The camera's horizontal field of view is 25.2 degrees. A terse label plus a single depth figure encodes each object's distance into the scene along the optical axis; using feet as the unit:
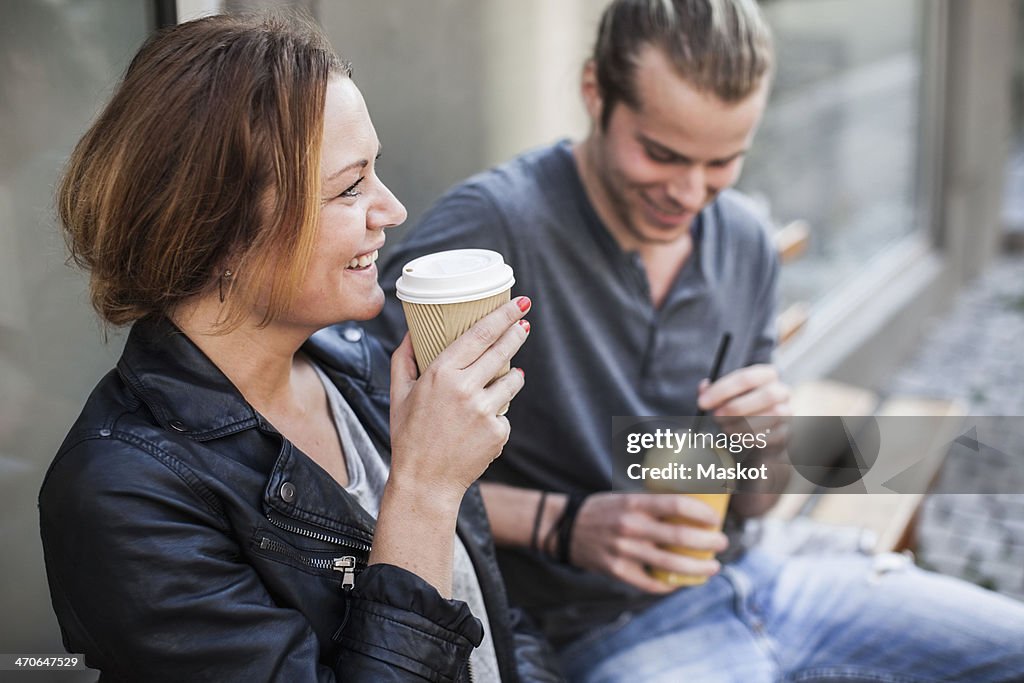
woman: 5.51
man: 6.96
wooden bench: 8.79
